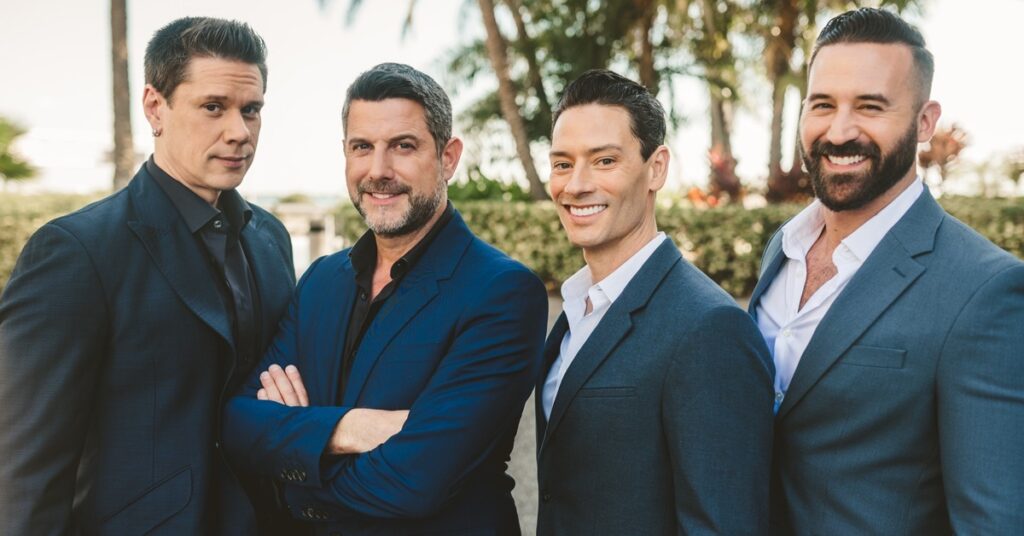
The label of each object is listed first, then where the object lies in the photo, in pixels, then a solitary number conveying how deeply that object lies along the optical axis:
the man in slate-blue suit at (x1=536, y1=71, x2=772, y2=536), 2.15
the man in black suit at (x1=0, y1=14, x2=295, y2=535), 2.31
